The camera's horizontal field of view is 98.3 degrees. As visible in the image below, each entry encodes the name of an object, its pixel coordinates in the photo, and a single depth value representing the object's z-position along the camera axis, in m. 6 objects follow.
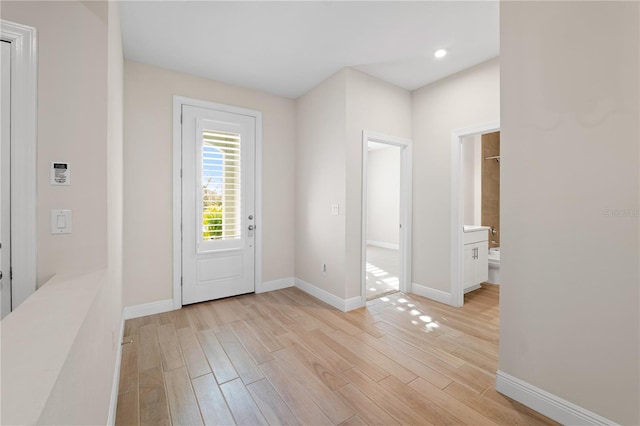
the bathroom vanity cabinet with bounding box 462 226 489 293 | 3.64
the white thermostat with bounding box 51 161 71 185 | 1.40
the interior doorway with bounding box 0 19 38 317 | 1.32
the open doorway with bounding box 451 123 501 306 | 3.34
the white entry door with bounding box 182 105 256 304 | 3.33
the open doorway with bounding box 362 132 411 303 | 3.73
